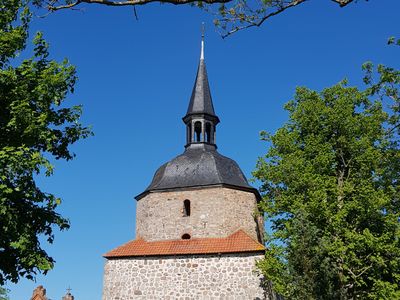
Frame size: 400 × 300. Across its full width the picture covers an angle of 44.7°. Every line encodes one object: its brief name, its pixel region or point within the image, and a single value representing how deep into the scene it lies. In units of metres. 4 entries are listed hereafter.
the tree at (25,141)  10.09
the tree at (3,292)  32.69
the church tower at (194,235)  19.36
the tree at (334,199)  15.90
